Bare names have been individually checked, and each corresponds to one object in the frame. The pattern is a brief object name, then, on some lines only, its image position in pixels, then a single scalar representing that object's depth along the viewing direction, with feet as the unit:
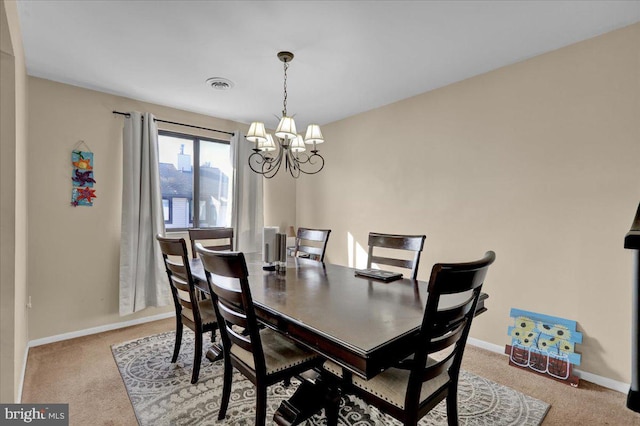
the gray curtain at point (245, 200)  13.08
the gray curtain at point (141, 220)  10.31
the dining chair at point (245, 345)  4.42
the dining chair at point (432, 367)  3.64
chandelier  7.13
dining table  3.56
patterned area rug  5.76
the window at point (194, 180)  11.85
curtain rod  10.39
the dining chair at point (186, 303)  6.42
